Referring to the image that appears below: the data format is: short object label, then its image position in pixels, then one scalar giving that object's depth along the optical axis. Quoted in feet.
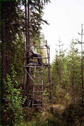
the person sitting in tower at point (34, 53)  46.11
